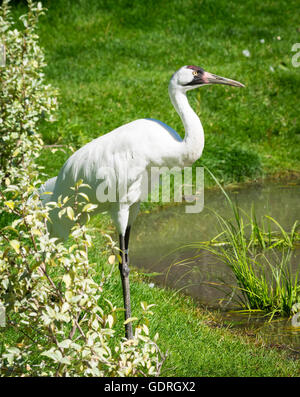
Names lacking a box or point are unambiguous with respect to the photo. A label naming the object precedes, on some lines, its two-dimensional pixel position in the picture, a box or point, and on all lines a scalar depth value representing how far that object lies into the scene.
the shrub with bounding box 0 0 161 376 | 5.20
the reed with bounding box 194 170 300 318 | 8.50
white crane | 7.42
